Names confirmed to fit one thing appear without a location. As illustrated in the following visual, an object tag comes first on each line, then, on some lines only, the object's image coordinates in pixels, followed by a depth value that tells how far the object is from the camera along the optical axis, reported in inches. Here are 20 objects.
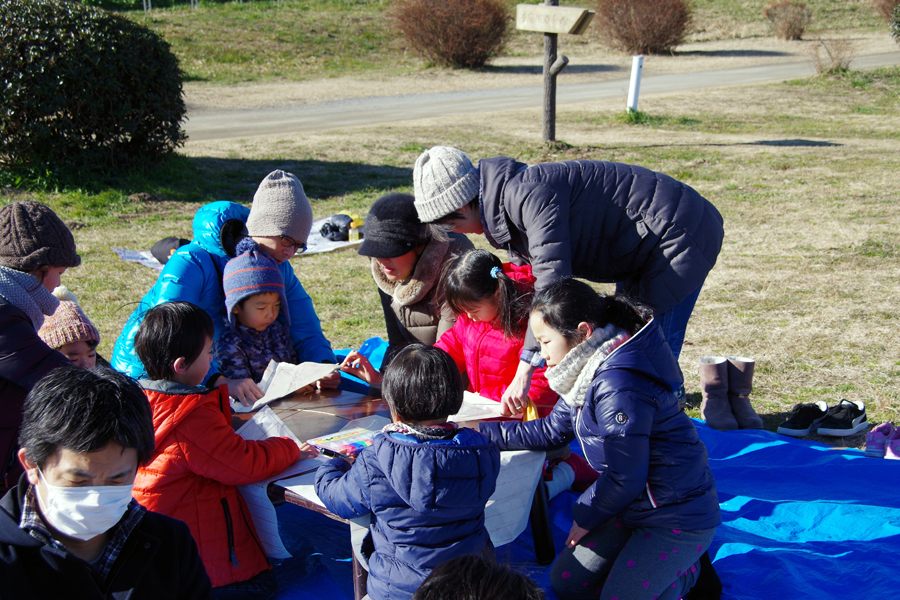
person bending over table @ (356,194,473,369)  133.1
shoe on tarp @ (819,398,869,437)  141.9
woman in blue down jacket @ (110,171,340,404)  123.6
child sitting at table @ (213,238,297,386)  118.4
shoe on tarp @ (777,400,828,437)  144.6
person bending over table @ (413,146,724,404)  111.7
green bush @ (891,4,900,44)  792.9
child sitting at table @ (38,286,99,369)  116.0
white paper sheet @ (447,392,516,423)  103.6
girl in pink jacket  114.7
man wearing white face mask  58.2
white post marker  491.8
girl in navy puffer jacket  82.1
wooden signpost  364.5
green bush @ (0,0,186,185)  302.5
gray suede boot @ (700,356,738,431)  148.2
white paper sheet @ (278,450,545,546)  86.6
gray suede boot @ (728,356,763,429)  148.9
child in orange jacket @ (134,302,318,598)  84.7
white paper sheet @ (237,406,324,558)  89.7
